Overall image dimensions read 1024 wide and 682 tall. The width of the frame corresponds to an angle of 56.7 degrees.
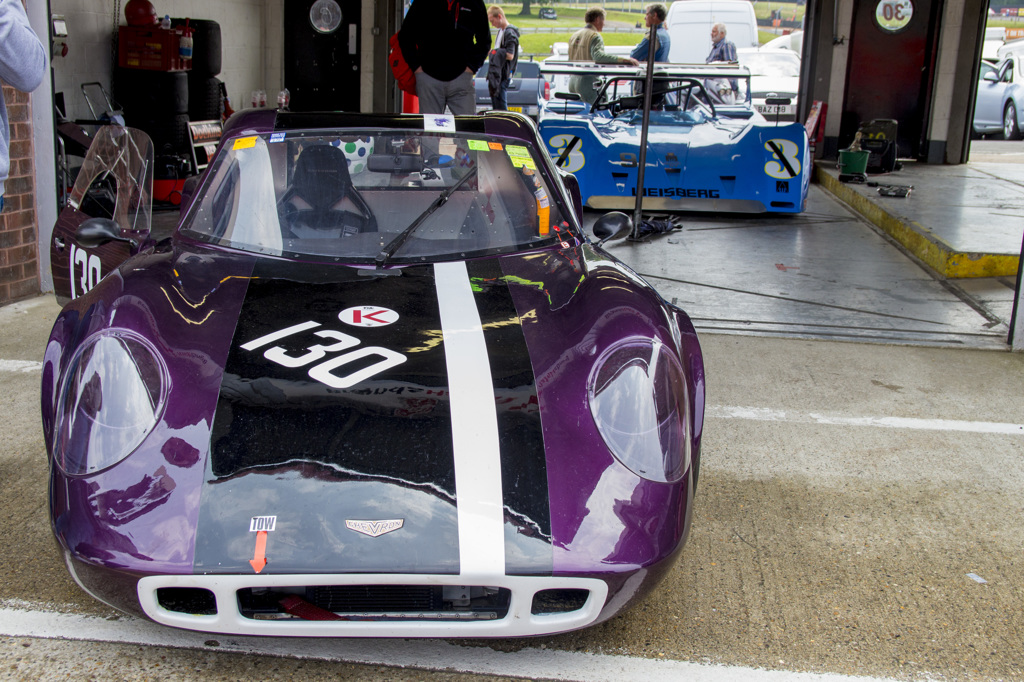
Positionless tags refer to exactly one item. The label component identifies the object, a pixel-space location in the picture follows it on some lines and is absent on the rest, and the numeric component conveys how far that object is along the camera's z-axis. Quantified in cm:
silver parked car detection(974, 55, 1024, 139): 1692
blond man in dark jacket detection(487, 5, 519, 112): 1130
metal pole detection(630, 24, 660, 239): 725
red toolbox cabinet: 866
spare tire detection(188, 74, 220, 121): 964
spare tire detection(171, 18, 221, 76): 948
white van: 1870
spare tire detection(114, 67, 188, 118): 877
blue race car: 843
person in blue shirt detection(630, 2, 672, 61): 860
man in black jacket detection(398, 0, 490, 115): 704
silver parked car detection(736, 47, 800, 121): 1764
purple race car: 201
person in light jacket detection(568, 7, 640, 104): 1124
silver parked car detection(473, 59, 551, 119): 1686
